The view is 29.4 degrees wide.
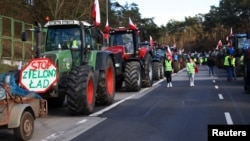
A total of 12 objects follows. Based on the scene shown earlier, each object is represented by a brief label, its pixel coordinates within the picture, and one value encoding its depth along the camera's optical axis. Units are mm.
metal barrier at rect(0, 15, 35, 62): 24350
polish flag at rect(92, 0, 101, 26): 16431
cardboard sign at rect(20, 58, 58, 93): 12500
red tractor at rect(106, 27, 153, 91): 20609
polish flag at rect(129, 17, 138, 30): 22375
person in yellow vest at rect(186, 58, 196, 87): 24780
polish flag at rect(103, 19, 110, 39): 21719
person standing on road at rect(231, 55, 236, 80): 28447
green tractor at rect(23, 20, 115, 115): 12672
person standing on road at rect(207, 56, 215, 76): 34659
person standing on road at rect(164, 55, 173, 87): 24656
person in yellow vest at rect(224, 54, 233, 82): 28006
